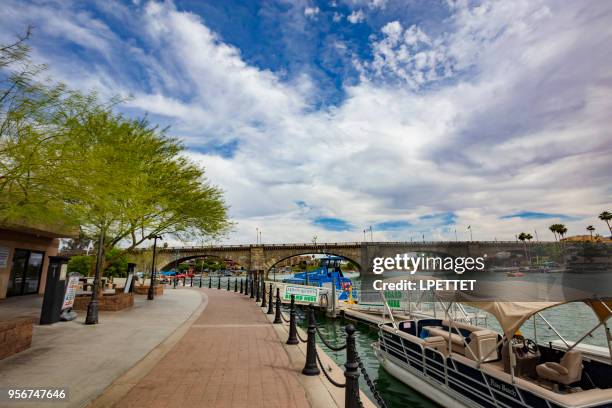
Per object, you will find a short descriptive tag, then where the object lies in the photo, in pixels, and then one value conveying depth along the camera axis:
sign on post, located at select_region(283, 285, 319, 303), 21.33
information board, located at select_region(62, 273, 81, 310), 11.85
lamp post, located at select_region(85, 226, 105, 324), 11.57
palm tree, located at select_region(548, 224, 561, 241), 113.50
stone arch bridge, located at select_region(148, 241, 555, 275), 62.00
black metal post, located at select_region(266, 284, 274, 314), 16.07
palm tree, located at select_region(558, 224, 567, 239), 112.49
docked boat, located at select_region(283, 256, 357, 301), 25.69
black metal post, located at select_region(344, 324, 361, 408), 4.29
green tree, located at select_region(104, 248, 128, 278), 36.16
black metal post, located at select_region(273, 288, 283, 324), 13.23
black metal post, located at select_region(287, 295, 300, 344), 9.65
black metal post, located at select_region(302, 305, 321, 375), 6.89
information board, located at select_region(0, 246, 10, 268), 16.83
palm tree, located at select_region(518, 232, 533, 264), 121.75
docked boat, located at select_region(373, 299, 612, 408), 5.73
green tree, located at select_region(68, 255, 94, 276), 36.78
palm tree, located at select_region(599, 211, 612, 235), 104.75
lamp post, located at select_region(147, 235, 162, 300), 20.85
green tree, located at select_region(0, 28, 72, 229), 6.52
